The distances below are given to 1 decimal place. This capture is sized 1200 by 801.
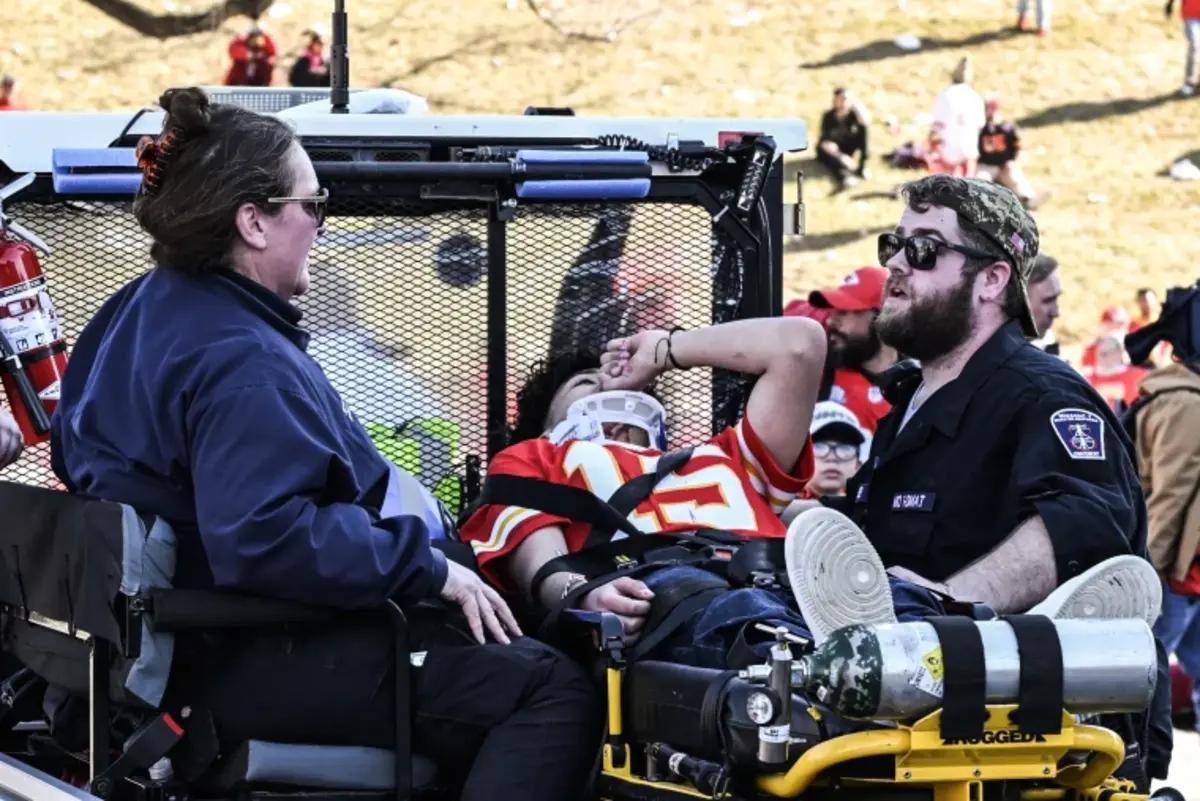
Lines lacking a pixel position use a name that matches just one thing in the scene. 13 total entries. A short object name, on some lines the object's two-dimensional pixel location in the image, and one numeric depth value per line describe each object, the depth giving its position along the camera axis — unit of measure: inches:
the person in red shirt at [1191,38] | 2108.8
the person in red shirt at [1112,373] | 1119.0
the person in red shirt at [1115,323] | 1450.5
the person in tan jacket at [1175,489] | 573.6
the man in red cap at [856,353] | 561.3
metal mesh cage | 397.4
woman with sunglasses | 278.2
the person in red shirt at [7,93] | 1662.2
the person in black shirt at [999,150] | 1921.8
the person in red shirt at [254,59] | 1871.3
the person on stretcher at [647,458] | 348.5
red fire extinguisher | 347.3
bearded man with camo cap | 347.6
